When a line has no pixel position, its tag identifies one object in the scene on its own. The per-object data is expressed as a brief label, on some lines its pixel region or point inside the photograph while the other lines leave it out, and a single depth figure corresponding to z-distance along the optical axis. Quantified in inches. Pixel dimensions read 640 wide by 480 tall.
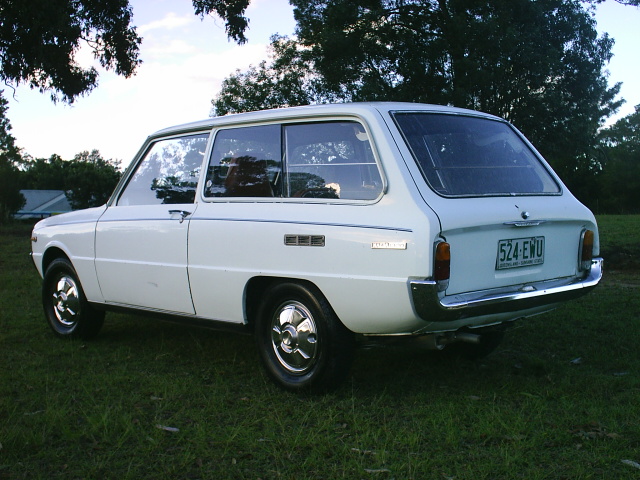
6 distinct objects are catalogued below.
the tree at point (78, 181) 2610.7
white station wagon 166.6
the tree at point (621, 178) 2351.1
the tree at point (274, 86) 1366.9
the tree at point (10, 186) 1755.7
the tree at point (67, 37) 501.7
